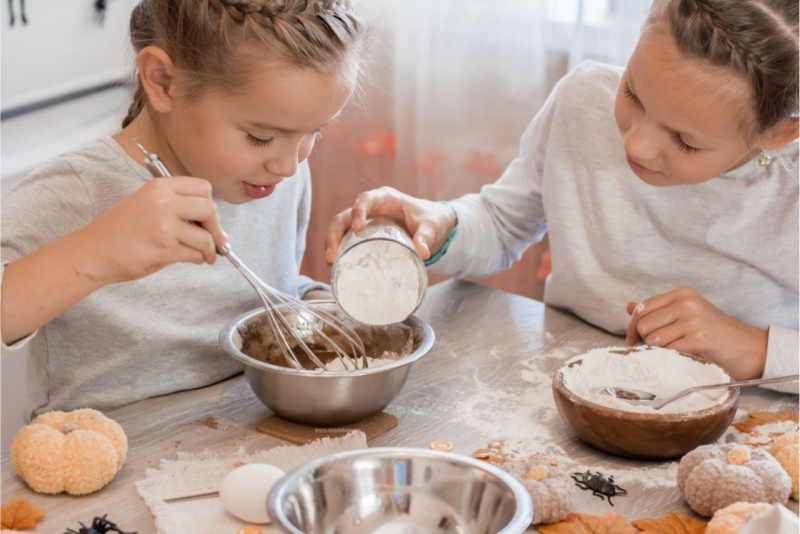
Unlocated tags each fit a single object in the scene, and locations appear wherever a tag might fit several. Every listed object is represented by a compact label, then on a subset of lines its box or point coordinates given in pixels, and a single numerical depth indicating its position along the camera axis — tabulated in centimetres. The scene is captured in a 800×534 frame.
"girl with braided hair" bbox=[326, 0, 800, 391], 107
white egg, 82
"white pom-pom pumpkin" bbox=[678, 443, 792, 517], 84
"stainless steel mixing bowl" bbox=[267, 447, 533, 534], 78
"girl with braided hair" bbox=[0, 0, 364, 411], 93
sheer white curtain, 211
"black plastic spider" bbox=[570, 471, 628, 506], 91
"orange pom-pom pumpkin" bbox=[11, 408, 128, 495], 85
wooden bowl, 94
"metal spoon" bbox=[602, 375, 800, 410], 99
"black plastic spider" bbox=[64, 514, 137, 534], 79
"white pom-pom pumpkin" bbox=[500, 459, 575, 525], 83
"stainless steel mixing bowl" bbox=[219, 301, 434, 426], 97
